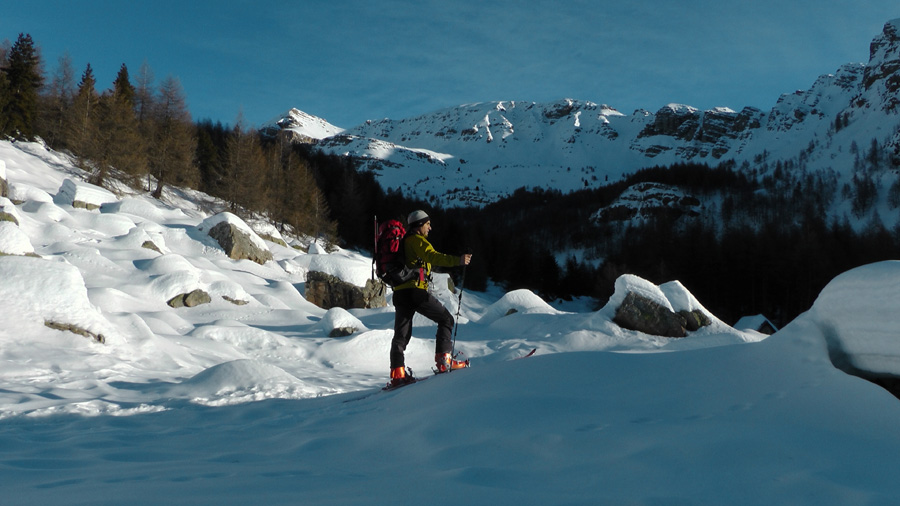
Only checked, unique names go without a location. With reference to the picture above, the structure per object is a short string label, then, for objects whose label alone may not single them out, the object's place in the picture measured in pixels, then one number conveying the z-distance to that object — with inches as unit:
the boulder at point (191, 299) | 557.9
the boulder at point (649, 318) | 573.6
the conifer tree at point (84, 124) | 1247.5
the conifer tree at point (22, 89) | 1411.2
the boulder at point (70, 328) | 336.2
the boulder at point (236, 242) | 885.2
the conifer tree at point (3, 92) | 1359.5
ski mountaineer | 226.5
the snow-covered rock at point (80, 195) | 882.1
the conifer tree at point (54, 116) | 1514.5
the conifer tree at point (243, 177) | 1422.2
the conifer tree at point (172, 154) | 1375.5
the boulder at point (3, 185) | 735.3
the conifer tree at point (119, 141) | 1234.6
